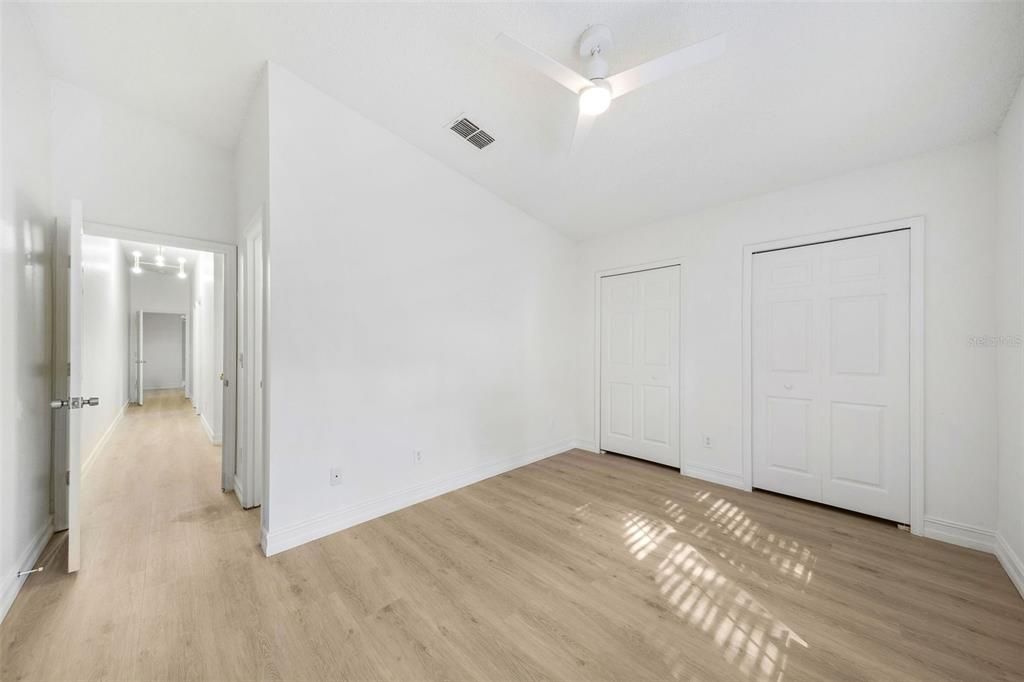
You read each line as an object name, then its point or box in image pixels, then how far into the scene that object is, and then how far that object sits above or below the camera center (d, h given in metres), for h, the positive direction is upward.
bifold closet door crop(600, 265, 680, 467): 3.87 -0.26
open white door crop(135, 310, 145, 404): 7.66 -0.57
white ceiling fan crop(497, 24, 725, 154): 1.76 +1.31
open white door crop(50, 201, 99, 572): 2.03 -0.29
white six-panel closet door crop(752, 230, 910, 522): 2.69 -0.25
